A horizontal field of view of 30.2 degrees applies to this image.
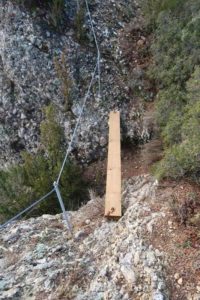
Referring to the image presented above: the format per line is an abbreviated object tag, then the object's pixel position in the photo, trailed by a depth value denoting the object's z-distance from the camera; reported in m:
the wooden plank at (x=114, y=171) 5.03
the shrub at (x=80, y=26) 8.50
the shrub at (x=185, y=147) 4.79
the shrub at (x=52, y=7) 8.42
